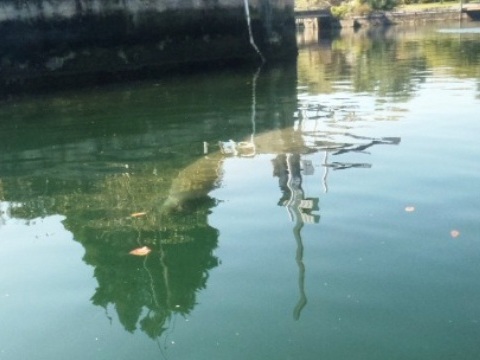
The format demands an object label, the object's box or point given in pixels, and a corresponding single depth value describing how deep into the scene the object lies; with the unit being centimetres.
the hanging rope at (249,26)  1833
